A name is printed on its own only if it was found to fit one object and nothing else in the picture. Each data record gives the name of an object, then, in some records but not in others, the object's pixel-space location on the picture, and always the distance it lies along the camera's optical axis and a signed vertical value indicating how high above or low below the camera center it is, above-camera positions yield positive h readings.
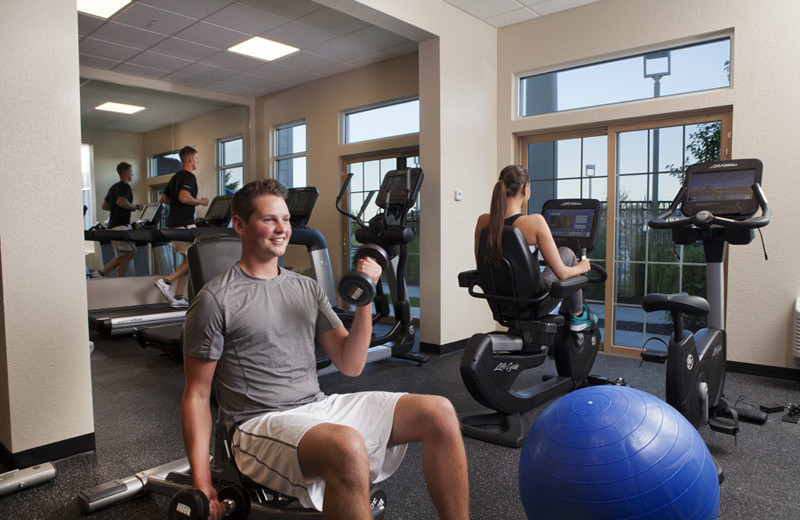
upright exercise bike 2.32 -0.31
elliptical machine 4.06 -0.09
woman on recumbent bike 2.74 +0.02
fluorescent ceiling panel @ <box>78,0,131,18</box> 4.31 +1.77
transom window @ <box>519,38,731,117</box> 3.92 +1.14
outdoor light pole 4.11 +1.17
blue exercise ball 1.36 -0.61
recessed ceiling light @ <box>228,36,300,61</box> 5.19 +1.74
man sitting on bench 1.41 -0.48
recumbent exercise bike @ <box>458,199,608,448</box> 2.59 -0.58
